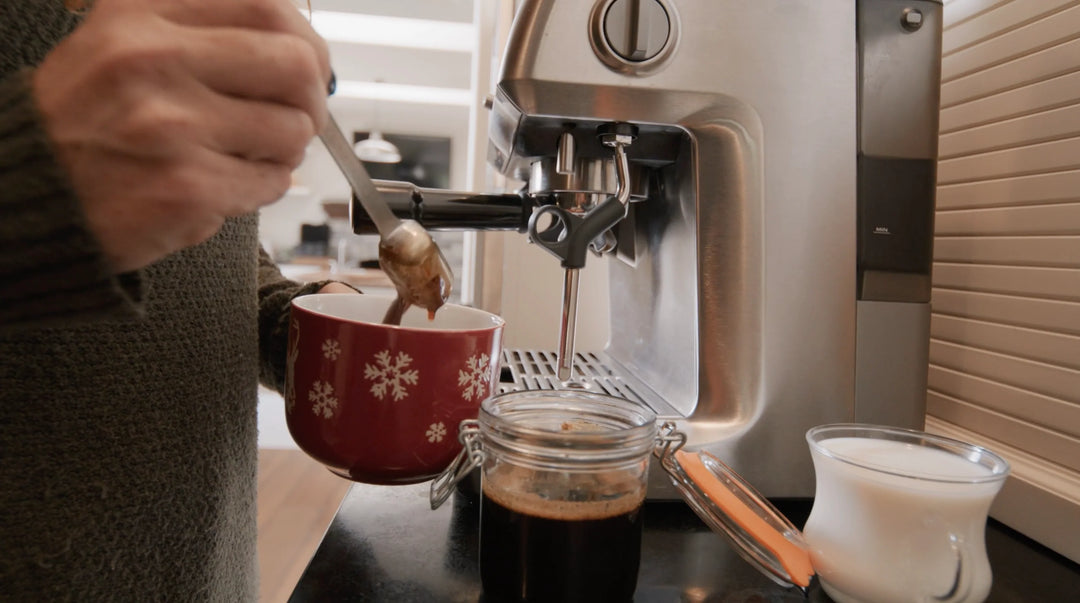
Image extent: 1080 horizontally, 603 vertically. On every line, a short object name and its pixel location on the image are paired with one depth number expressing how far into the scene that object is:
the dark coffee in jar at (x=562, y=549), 0.32
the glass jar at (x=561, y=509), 0.32
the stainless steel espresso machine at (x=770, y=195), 0.47
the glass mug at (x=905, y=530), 0.32
